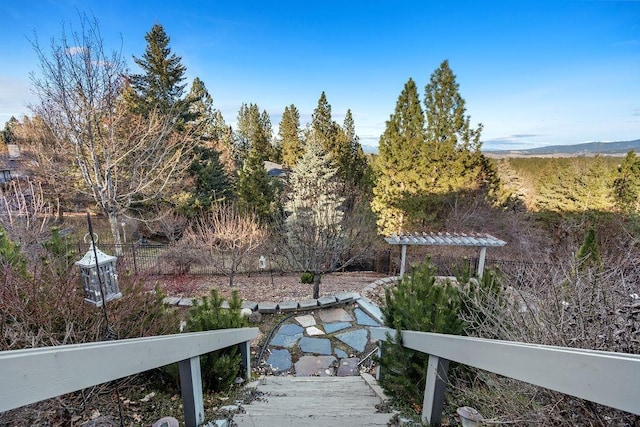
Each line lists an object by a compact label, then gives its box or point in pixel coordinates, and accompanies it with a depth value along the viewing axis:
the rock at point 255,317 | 5.56
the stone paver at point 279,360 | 4.53
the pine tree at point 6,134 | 26.96
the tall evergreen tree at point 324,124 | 21.77
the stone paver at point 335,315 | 5.77
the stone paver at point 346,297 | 6.34
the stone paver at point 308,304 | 6.05
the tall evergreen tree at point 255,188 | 17.23
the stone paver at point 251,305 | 5.80
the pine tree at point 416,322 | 2.43
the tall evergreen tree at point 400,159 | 14.62
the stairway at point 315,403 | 2.03
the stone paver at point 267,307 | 5.84
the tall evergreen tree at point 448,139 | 13.99
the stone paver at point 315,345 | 4.91
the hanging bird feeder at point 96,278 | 2.65
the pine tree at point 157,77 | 13.89
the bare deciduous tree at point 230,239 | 9.85
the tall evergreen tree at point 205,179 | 15.21
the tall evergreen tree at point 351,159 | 21.68
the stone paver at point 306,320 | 5.60
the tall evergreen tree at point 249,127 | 31.15
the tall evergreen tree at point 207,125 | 15.07
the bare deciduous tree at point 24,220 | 7.33
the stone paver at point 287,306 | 5.92
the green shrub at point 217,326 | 2.77
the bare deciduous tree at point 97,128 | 8.86
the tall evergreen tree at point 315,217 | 8.25
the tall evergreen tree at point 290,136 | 26.16
